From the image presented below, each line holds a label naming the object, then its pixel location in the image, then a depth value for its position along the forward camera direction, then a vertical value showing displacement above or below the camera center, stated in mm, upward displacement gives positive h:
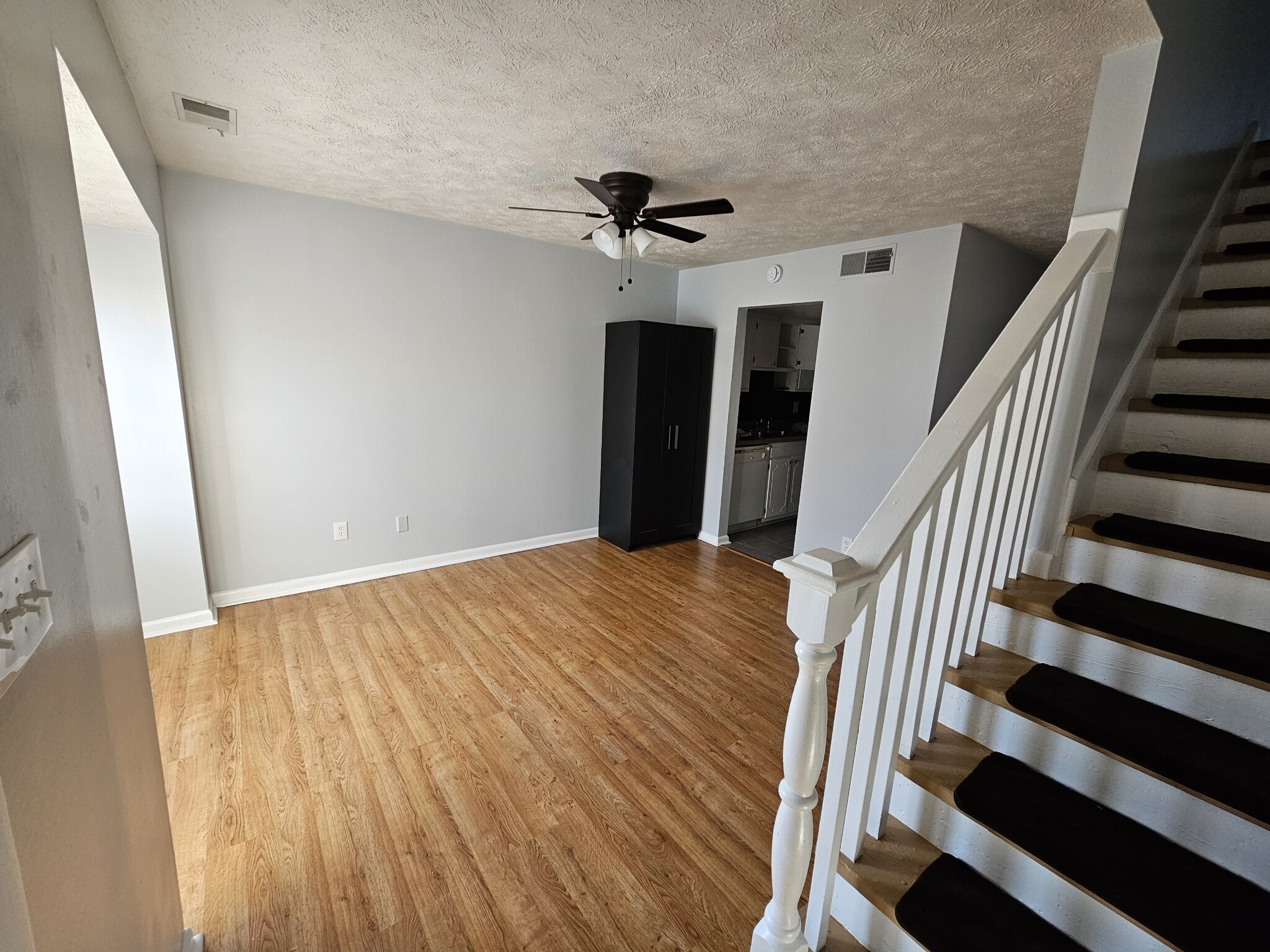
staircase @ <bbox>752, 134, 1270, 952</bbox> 1003 -723
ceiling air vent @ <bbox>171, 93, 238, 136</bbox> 2039 +955
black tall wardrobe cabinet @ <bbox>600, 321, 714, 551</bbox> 4328 -446
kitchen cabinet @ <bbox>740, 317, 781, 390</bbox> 5281 +376
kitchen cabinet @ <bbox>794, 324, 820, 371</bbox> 5637 +406
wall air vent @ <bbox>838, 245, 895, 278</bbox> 3463 +829
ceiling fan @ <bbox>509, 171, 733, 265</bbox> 2371 +748
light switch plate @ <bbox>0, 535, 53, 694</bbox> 556 -295
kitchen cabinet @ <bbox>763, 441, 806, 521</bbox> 5289 -965
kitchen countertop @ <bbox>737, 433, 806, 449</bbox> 5059 -568
